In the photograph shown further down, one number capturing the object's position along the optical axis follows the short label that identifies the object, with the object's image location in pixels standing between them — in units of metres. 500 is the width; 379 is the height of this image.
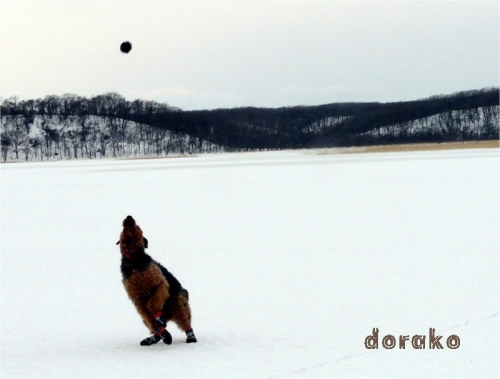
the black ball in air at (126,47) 9.40
